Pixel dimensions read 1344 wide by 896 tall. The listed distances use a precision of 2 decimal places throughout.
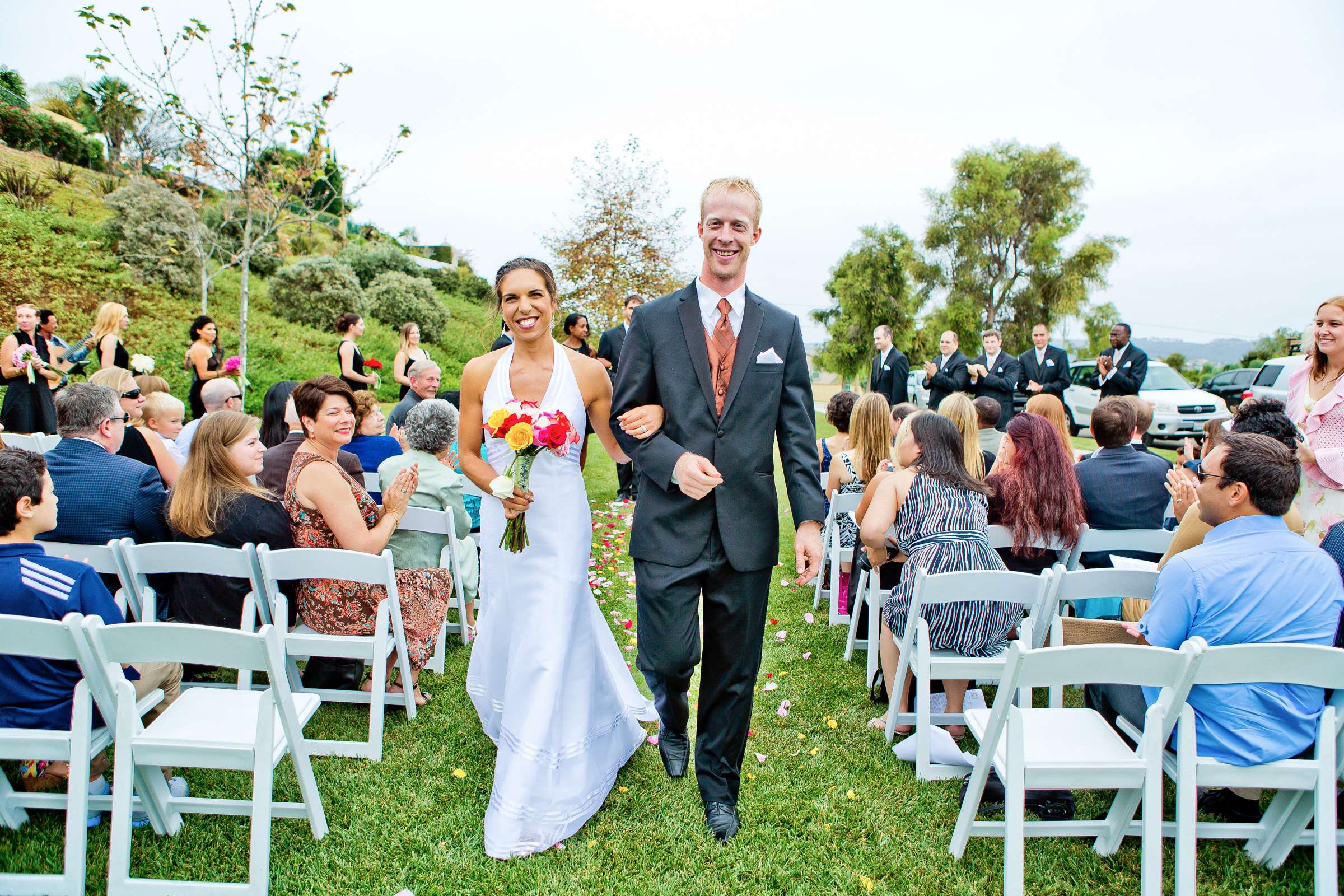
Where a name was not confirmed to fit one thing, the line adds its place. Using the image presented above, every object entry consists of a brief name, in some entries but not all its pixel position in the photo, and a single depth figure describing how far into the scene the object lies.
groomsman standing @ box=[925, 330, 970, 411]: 9.95
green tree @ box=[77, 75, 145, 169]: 18.30
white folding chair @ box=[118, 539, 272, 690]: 3.30
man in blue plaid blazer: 3.59
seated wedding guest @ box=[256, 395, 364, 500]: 4.26
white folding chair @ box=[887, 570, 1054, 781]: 3.20
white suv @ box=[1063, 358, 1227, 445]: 15.33
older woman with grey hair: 4.61
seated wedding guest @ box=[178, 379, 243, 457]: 5.36
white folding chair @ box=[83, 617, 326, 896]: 2.35
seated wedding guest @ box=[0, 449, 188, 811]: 2.57
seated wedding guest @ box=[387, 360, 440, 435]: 6.36
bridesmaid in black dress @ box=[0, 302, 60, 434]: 7.16
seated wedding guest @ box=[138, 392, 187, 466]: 5.04
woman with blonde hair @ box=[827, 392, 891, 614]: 5.21
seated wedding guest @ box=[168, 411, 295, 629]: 3.56
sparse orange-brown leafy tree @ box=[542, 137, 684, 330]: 18.28
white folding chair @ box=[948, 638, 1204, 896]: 2.33
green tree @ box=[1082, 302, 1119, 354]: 27.52
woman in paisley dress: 3.68
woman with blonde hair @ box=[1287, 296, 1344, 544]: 3.99
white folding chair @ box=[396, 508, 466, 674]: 4.20
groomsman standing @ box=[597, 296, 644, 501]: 8.20
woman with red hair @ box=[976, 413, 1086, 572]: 4.14
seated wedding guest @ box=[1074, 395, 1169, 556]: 4.34
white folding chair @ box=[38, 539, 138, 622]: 3.37
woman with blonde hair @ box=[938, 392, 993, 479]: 4.66
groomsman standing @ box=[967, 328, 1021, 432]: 9.68
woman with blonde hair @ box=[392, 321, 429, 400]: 8.51
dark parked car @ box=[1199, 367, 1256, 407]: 18.31
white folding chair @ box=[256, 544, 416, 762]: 3.30
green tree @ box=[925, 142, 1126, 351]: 27.25
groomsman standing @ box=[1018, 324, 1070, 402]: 10.34
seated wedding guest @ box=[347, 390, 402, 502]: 5.33
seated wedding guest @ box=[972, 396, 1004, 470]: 6.18
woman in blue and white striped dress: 3.64
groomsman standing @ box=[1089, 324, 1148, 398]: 9.89
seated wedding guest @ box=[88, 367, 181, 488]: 4.69
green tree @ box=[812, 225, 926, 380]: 26.56
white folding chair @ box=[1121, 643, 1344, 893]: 2.33
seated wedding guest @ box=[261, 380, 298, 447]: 5.29
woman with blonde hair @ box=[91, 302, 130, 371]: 7.43
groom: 2.70
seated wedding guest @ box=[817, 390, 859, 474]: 6.00
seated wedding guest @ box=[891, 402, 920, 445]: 6.24
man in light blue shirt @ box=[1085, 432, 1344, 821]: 2.56
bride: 2.89
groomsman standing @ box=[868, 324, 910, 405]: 10.47
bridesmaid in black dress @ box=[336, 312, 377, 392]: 8.20
